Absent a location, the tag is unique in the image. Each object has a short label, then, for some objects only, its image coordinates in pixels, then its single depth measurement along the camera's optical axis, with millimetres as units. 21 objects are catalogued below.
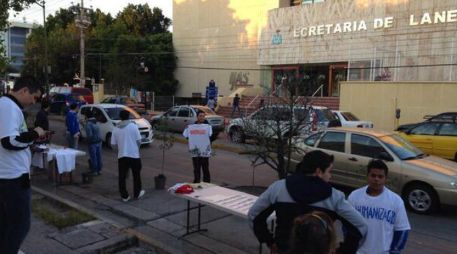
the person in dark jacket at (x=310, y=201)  3025
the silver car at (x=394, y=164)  7945
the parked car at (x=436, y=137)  13031
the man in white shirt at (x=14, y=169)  4211
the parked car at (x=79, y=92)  32625
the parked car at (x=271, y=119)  8586
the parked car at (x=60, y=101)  29888
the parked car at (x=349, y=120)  16956
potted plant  9227
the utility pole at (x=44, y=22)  25700
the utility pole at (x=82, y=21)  35231
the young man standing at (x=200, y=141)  9188
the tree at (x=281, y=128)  8484
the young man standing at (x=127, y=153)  8266
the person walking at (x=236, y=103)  29109
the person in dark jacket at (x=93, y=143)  10539
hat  6230
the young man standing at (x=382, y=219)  3758
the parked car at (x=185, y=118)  20203
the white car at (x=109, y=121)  16156
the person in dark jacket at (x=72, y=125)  12234
